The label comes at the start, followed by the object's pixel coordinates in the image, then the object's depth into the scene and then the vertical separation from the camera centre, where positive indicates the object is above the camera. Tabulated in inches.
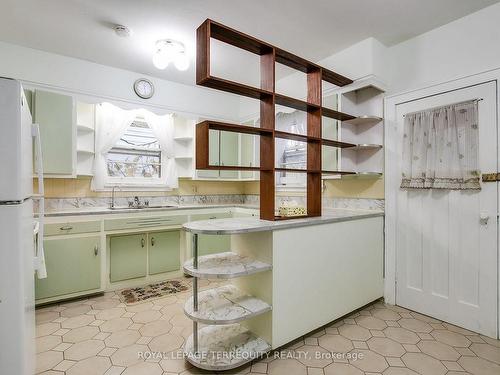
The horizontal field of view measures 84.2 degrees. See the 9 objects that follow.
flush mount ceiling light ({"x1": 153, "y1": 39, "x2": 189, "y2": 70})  113.2 +54.3
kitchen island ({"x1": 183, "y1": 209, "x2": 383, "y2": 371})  72.8 -31.0
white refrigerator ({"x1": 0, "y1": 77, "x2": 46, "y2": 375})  47.0 -8.0
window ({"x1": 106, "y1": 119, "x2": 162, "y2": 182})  148.0 +16.6
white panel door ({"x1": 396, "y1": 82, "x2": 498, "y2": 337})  89.6 -21.0
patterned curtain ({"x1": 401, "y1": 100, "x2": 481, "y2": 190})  93.0 +13.4
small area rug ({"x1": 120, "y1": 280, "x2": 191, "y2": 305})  119.9 -48.8
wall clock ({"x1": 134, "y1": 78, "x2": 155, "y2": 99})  147.9 +53.0
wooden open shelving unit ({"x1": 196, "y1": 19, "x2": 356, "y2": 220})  74.2 +27.6
